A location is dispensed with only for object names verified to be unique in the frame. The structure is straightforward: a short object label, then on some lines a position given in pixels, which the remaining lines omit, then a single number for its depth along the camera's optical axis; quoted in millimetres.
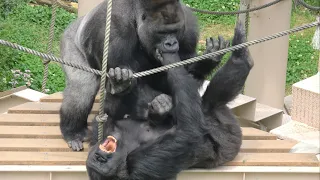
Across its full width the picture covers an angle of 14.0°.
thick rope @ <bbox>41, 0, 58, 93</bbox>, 10414
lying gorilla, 7167
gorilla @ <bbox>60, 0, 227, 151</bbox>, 7543
